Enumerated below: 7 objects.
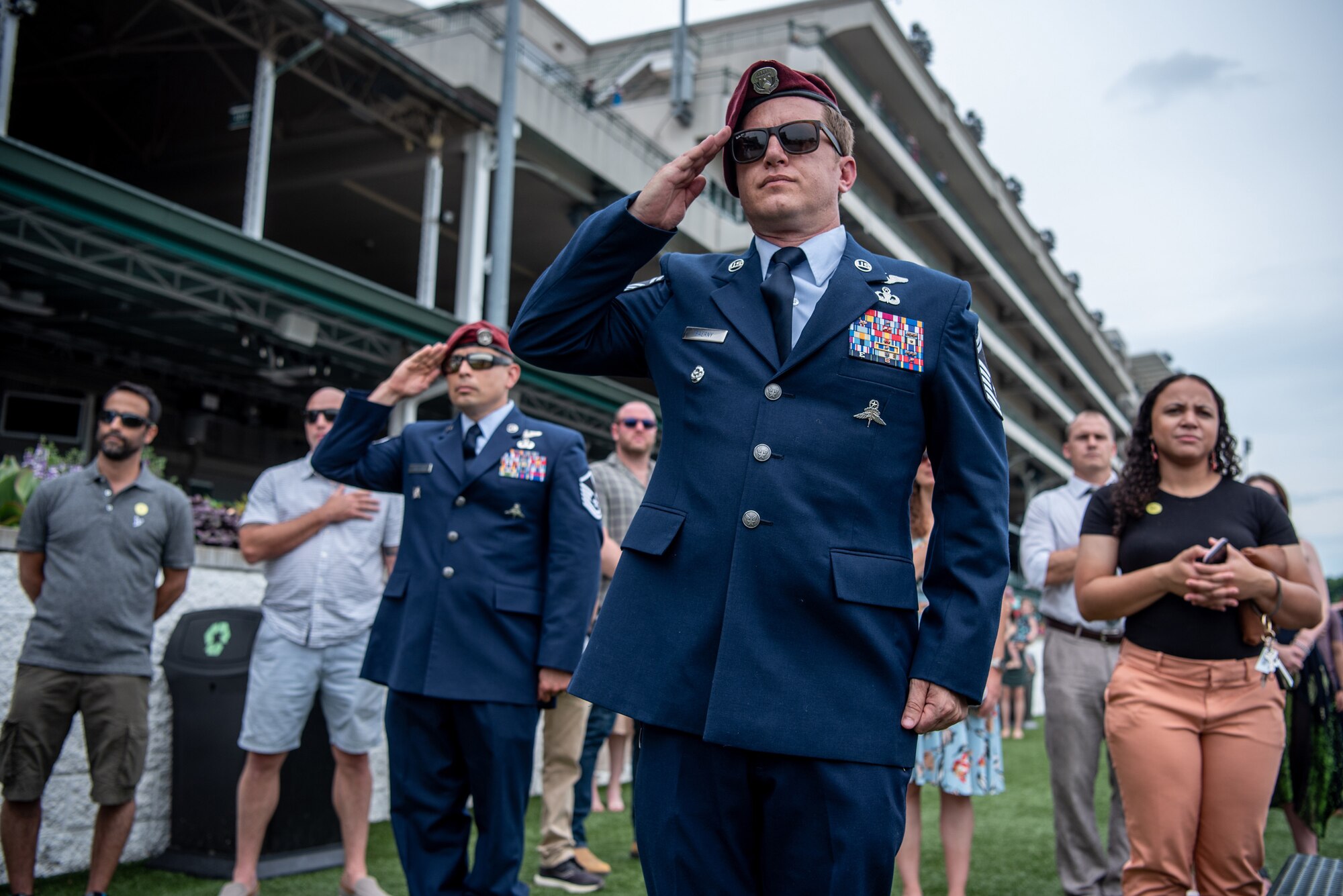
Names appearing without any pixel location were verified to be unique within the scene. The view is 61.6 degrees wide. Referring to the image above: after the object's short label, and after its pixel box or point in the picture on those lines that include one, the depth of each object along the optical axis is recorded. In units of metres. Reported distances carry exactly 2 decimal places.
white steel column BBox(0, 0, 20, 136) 11.44
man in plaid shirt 6.30
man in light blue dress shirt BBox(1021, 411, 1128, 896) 5.18
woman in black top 3.63
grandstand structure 13.63
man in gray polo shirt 4.63
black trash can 5.42
